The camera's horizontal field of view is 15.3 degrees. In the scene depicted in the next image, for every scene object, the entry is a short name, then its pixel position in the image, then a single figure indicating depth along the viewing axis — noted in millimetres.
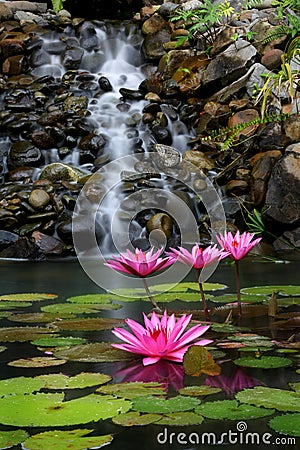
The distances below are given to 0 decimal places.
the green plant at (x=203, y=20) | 9149
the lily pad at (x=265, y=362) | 2016
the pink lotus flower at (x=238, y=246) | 2305
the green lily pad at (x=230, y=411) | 1711
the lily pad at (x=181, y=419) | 1673
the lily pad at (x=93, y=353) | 2099
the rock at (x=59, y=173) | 7521
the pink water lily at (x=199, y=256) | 2227
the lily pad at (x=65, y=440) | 1586
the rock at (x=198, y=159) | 7606
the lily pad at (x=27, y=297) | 3149
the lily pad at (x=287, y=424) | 1636
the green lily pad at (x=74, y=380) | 1890
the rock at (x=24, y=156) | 8047
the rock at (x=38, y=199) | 6775
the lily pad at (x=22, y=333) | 2329
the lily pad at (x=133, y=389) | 1831
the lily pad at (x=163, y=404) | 1733
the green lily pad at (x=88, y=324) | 2451
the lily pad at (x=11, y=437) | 1601
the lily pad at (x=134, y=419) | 1682
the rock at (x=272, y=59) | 8838
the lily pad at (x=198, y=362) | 1951
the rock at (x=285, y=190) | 6481
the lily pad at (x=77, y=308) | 2739
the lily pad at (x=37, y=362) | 2058
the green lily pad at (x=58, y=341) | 2239
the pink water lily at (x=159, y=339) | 1969
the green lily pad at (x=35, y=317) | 2588
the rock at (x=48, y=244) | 6238
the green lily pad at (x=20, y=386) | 1849
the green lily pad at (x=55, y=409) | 1690
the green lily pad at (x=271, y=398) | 1755
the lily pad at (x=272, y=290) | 3176
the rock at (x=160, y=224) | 6481
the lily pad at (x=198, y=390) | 1827
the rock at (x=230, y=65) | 9019
